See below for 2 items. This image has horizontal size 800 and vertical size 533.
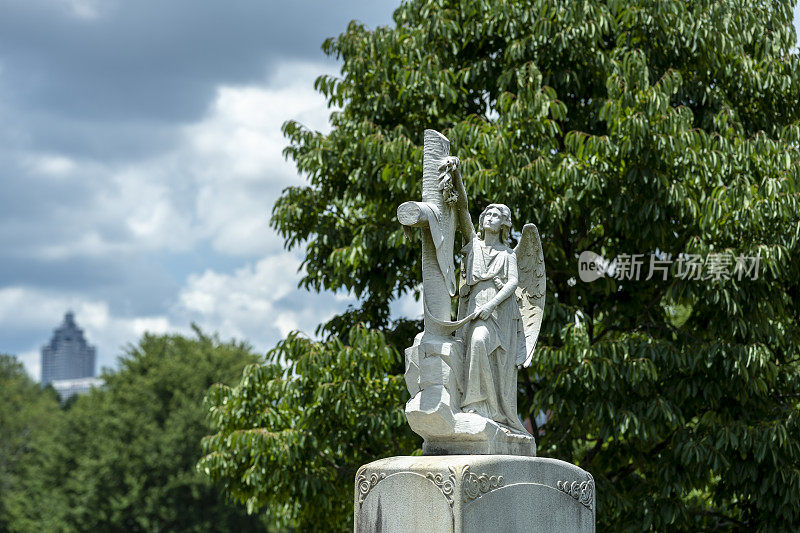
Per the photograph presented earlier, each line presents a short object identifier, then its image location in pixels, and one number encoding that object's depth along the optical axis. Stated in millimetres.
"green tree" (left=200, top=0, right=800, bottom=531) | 11391
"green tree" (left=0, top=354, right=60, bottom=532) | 37597
